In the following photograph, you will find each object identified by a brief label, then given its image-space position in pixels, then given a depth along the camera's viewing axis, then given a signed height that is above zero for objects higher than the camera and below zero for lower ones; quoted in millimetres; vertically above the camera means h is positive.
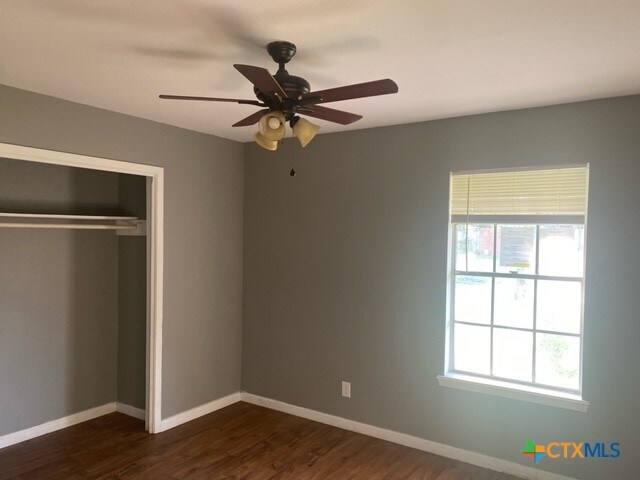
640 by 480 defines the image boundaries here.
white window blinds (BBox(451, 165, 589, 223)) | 3004 +267
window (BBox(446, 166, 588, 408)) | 3057 -305
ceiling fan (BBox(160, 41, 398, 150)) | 1869 +560
